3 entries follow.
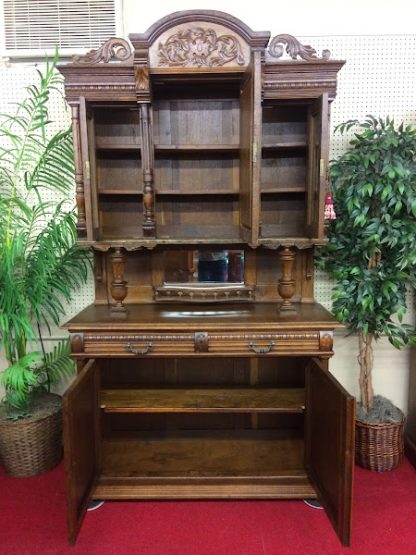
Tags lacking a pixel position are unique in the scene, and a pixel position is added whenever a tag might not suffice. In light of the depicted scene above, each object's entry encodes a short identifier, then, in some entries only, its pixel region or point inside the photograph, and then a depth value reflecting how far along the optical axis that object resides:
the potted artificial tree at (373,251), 2.20
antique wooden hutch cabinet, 2.13
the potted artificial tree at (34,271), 2.30
